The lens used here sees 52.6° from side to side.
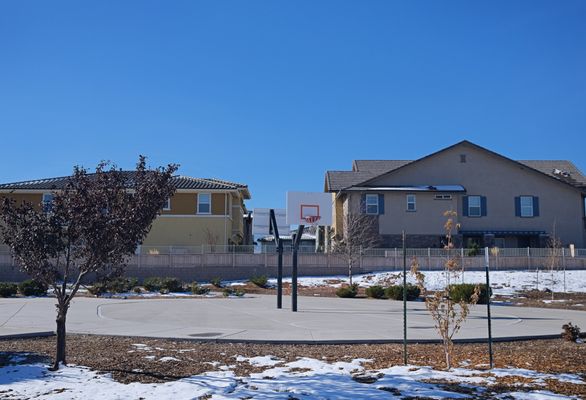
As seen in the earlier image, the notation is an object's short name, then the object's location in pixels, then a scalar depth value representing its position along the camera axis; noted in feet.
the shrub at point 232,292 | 88.43
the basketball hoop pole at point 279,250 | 66.59
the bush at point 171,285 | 94.38
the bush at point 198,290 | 91.97
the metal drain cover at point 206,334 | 40.90
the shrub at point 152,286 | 94.89
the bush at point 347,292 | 89.20
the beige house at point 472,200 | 140.46
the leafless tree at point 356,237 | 115.85
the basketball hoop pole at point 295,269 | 62.89
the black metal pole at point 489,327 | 28.60
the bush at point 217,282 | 104.37
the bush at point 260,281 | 104.97
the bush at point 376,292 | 87.66
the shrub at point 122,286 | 88.94
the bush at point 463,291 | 71.09
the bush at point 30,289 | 84.02
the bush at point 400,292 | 84.74
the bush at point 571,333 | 41.14
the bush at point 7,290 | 83.76
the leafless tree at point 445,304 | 29.14
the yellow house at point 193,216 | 143.84
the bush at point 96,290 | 84.38
